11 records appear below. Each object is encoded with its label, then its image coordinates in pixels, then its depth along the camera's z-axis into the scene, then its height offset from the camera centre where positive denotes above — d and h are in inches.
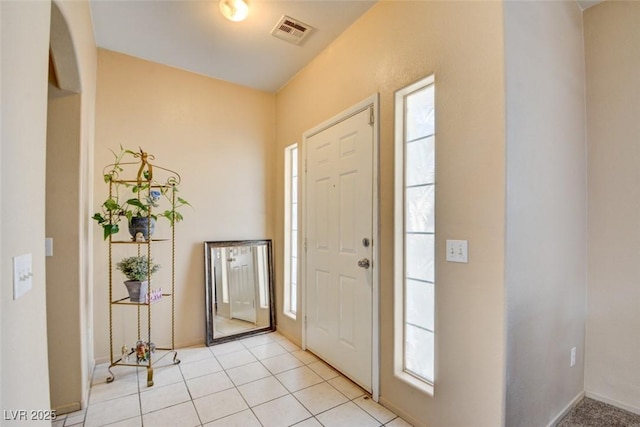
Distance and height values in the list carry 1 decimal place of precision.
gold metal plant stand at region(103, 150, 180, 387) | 95.4 -8.1
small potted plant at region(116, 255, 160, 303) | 95.9 -19.1
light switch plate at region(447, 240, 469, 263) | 61.7 -7.6
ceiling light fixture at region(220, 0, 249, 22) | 80.7 +56.8
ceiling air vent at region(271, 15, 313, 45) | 91.8 +59.3
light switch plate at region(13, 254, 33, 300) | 33.5 -6.9
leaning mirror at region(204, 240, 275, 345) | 121.6 -31.6
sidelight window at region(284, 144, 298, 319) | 130.4 -5.7
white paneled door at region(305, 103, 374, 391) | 87.2 -9.8
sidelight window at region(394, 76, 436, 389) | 73.0 -4.5
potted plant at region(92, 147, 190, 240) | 91.9 +4.8
